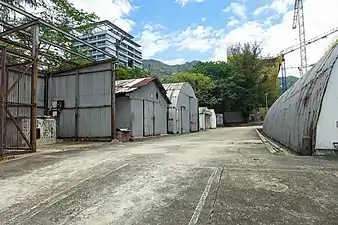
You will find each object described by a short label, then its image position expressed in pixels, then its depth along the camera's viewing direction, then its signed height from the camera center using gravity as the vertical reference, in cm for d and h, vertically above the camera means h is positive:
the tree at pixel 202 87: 4747 +547
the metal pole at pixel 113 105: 1460 +79
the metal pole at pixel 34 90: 959 +106
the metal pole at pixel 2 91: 835 +91
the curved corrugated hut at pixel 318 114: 741 +12
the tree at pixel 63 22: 1795 +699
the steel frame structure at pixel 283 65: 8550 +1680
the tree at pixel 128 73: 2973 +537
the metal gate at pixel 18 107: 855 +59
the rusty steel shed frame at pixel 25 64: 846 +193
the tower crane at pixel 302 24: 7894 +2688
